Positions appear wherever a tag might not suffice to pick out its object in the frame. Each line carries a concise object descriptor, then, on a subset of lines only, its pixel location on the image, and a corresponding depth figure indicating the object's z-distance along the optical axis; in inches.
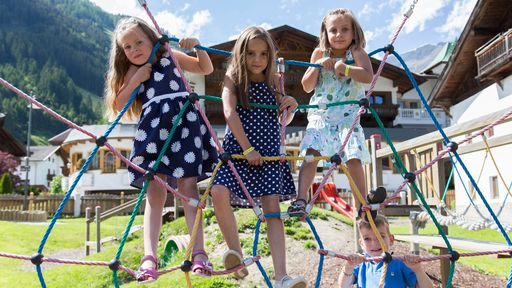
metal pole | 699.4
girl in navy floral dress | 90.2
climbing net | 83.2
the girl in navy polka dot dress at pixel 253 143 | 88.8
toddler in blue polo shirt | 98.7
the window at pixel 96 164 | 800.3
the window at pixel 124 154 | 768.4
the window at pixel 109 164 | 799.1
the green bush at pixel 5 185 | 872.3
